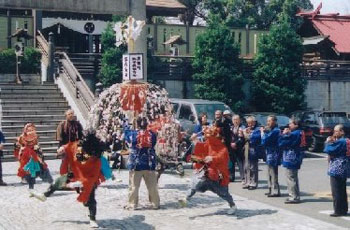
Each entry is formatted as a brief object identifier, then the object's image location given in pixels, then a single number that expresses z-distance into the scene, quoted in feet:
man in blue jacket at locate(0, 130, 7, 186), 46.72
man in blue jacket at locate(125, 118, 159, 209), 37.68
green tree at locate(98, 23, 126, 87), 89.30
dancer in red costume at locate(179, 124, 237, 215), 36.01
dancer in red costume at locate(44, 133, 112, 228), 33.30
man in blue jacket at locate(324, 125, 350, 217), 36.68
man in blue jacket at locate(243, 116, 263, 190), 46.98
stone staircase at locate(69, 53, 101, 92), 94.22
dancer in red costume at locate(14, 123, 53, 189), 44.01
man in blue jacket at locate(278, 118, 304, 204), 40.37
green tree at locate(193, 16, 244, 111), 93.04
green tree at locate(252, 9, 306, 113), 96.22
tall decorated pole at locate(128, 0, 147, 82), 55.47
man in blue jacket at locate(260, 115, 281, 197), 42.78
